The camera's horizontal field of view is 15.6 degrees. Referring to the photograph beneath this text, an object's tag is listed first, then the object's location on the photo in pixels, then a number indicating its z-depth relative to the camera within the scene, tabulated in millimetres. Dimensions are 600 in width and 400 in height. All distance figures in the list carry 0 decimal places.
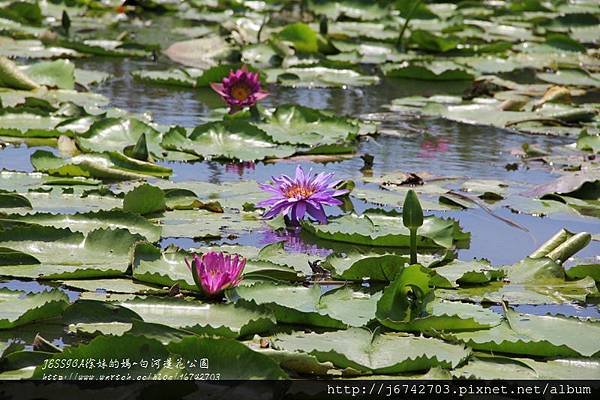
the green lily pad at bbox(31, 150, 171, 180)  7249
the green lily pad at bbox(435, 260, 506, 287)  5472
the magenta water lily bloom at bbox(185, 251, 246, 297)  4979
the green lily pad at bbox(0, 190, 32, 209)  6349
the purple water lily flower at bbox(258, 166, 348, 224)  6387
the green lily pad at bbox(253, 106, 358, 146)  8767
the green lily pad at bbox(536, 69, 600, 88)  12221
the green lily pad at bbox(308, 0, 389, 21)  16723
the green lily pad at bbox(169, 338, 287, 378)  4043
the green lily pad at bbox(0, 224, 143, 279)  5436
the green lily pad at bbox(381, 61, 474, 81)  12243
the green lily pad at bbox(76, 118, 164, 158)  8010
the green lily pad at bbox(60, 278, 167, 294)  5132
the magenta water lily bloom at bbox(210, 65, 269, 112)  9548
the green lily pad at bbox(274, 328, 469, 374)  4319
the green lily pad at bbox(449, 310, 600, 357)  4610
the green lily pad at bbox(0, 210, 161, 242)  5984
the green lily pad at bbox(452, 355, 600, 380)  4356
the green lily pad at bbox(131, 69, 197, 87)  11109
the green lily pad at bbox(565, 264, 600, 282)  5633
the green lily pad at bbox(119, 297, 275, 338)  4584
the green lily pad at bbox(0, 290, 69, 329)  4588
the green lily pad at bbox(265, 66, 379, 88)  11721
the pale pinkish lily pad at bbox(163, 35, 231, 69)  12953
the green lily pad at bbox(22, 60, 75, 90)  10168
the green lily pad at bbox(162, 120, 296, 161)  8107
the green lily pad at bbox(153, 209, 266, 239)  6103
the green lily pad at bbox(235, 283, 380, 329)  4811
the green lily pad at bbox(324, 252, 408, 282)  5435
